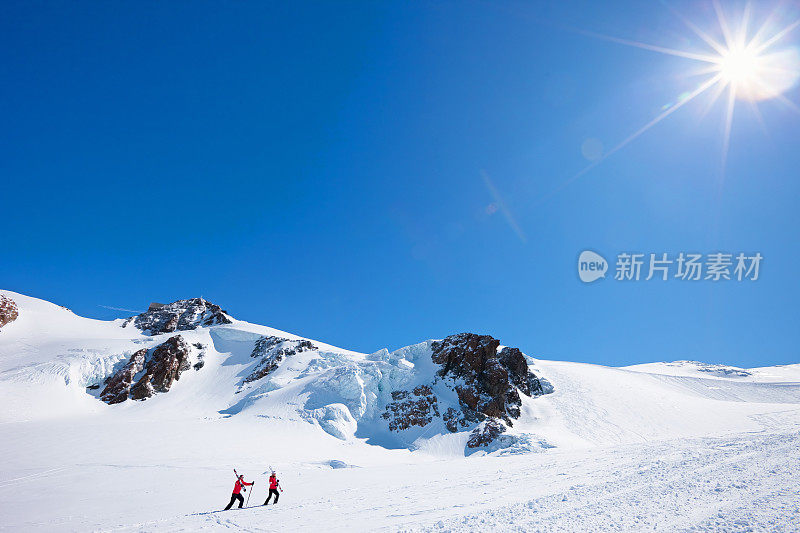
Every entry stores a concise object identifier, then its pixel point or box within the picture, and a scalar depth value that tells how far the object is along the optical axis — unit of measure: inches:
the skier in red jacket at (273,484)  612.7
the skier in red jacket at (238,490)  592.1
